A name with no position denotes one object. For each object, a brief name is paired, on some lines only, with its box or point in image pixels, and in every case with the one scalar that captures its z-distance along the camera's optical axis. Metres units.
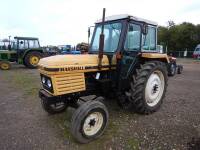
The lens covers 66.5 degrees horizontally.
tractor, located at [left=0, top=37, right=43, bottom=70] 10.14
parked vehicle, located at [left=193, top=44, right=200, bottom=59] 18.22
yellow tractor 2.61
